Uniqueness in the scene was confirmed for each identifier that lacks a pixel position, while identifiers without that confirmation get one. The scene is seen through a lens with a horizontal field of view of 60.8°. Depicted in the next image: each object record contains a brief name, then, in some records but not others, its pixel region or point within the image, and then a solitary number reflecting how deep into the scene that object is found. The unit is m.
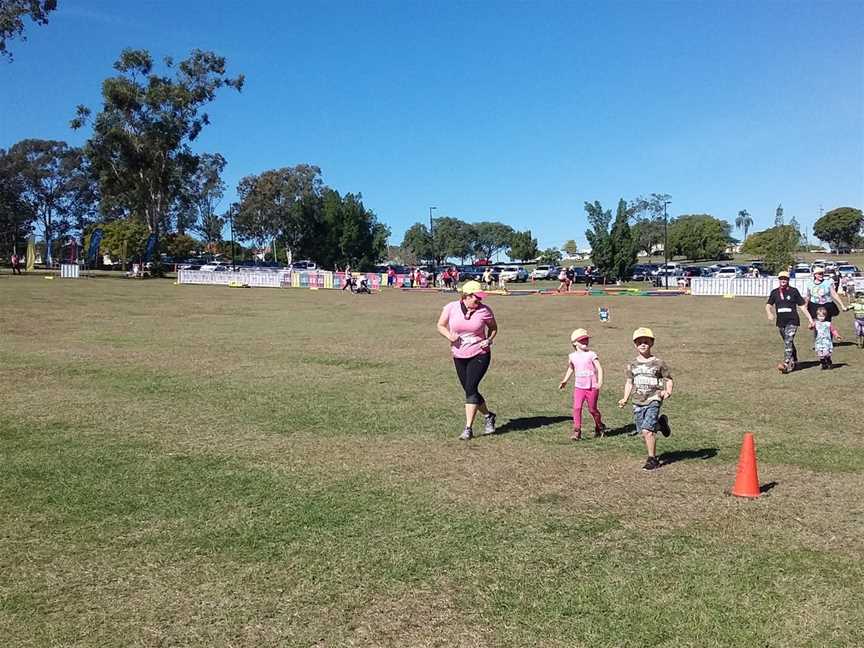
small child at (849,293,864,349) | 16.22
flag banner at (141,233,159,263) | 64.69
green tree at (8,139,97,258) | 106.31
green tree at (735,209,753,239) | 191.73
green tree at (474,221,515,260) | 162.00
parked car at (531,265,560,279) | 79.94
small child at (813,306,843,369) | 13.59
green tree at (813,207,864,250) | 127.19
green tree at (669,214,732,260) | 114.00
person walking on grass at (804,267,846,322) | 14.00
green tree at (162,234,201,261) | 105.96
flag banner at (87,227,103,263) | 66.56
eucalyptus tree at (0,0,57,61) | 45.94
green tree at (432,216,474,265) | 151.00
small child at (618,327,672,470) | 7.02
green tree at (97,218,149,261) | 67.62
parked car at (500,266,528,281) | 71.49
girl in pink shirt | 8.34
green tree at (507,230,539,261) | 152.25
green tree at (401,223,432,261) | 148.68
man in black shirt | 13.42
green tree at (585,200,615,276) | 63.53
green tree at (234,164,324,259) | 96.69
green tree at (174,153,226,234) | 95.94
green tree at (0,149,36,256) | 101.44
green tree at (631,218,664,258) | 135.86
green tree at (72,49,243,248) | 62.12
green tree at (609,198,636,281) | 62.81
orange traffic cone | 6.07
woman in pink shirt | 8.39
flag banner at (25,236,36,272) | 62.22
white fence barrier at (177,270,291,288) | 54.72
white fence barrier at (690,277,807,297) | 41.84
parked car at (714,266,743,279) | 63.42
